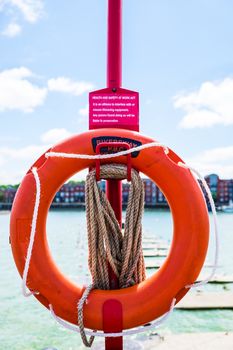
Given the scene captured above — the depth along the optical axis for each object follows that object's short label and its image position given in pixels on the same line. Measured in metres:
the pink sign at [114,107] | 1.93
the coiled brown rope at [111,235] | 1.78
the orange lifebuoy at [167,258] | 1.68
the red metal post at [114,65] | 1.93
